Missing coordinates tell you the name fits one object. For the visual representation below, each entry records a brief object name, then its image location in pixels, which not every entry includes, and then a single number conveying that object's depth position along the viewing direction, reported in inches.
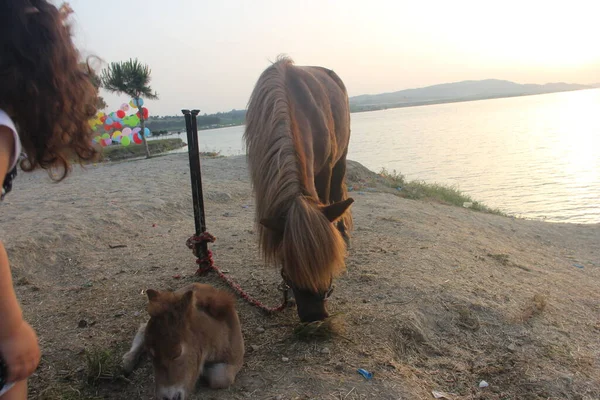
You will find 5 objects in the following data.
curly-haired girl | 55.2
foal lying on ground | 86.0
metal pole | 163.6
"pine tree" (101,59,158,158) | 791.7
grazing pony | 115.0
